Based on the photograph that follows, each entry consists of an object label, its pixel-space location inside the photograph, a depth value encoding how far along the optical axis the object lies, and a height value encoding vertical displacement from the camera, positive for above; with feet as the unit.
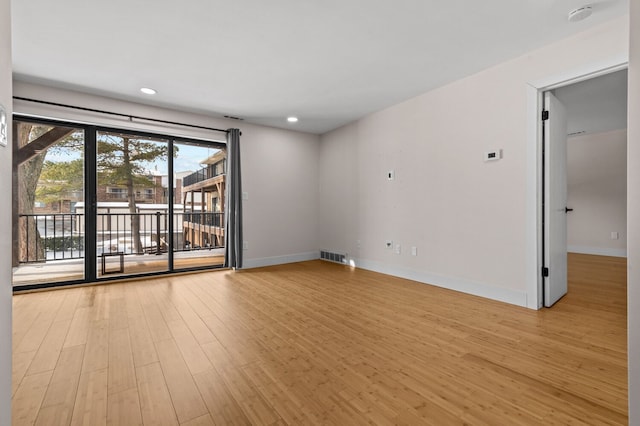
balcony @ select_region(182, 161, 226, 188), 18.34 +2.51
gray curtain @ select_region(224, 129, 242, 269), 14.84 +0.28
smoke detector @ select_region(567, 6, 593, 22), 6.98 +4.95
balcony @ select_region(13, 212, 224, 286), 12.48 -1.70
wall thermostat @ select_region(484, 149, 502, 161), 9.83 +1.94
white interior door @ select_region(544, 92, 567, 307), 9.08 +0.38
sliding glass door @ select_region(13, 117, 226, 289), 11.80 +0.55
